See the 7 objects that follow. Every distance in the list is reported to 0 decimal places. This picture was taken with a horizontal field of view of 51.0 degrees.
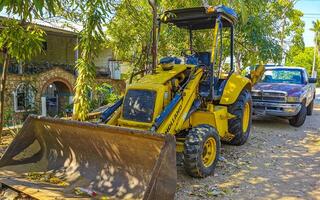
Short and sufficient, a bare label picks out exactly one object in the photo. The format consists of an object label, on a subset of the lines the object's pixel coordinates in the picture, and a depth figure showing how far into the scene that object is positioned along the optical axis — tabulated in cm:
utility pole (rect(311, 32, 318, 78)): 4303
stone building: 1427
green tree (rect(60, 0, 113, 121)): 790
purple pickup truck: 979
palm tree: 5236
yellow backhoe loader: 426
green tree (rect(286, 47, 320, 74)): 4634
